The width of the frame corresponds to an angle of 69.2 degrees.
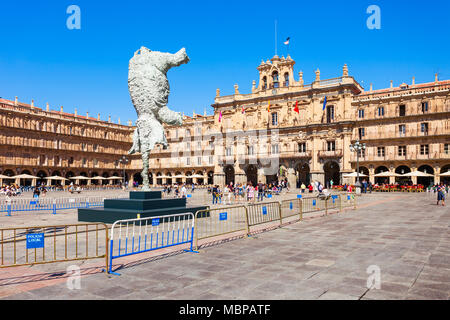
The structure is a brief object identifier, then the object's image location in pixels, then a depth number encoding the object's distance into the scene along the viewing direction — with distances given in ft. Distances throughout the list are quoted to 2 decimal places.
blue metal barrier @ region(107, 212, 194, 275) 21.59
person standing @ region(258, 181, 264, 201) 74.43
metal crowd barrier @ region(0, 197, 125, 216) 53.16
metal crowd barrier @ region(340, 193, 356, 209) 57.52
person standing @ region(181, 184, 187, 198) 74.38
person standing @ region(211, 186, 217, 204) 68.64
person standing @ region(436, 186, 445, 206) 54.75
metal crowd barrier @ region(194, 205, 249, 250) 27.78
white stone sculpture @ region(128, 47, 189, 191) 38.27
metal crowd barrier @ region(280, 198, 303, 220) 43.86
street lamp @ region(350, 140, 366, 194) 85.35
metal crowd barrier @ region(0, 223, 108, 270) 16.63
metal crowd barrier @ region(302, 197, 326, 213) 48.67
